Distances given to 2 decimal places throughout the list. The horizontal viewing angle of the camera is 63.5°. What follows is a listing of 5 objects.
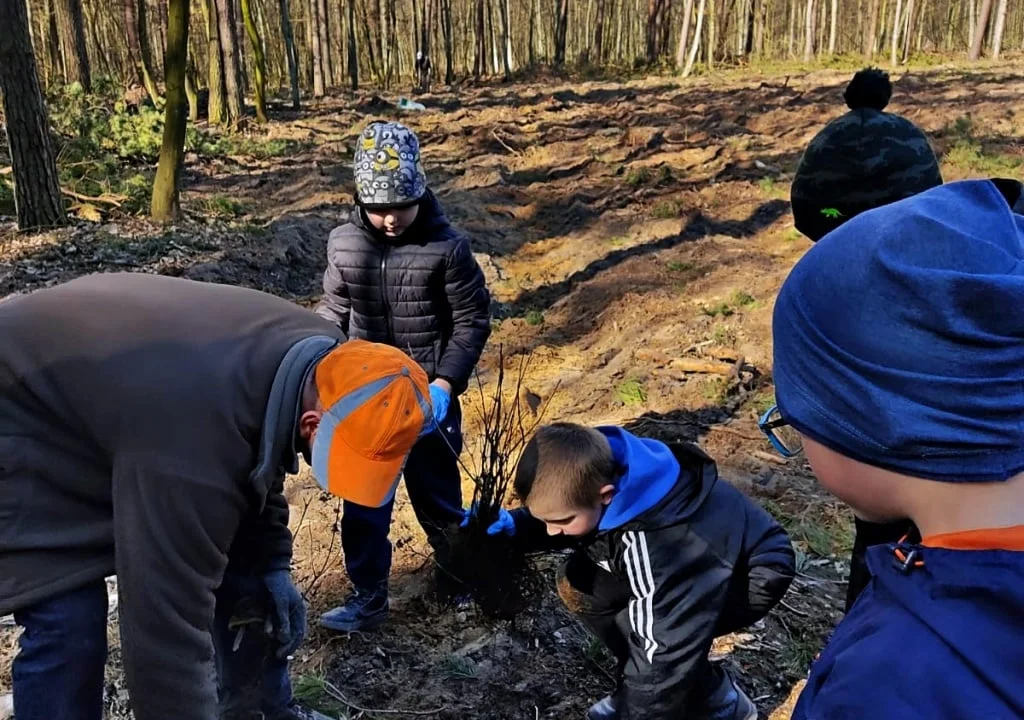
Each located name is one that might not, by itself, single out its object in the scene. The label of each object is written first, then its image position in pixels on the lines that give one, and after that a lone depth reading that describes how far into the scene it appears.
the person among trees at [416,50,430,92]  23.56
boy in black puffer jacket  2.96
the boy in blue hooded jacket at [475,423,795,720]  2.18
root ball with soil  2.93
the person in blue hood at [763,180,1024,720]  0.81
